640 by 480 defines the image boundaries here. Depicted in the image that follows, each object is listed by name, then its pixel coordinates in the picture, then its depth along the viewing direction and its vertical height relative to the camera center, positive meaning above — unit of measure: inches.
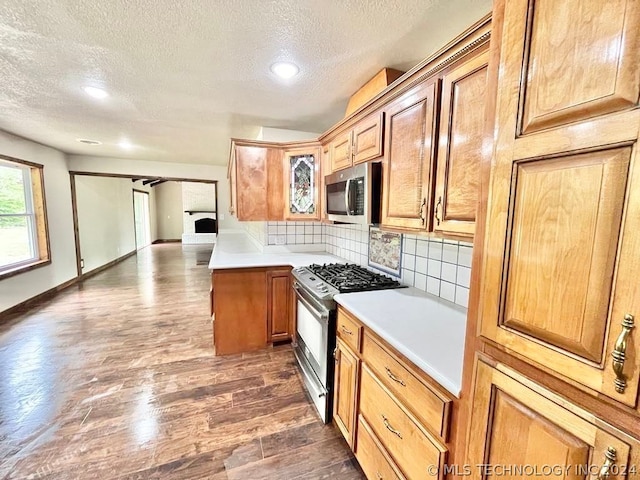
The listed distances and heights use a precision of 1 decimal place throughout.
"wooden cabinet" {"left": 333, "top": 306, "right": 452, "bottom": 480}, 37.2 -32.8
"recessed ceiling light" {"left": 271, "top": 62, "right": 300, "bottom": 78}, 69.6 +37.9
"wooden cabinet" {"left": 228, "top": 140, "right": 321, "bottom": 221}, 107.7 +12.4
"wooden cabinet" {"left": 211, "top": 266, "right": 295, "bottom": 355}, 101.5 -37.5
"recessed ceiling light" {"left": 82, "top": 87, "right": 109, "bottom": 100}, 85.7 +37.8
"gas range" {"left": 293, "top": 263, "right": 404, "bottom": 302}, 69.1 -19.1
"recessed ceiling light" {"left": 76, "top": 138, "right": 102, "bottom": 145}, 149.4 +38.0
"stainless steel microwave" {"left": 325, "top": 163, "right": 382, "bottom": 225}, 65.2 +5.1
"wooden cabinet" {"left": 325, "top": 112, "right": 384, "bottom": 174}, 64.7 +19.2
